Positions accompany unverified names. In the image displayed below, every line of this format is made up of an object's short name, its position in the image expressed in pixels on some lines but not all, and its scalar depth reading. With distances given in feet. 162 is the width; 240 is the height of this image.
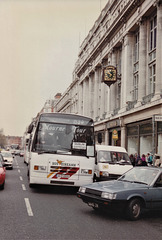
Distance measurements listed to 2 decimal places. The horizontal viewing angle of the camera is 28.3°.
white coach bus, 39.93
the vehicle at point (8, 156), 85.25
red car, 40.22
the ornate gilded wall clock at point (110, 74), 106.73
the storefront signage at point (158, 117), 42.34
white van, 45.88
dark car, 26.17
